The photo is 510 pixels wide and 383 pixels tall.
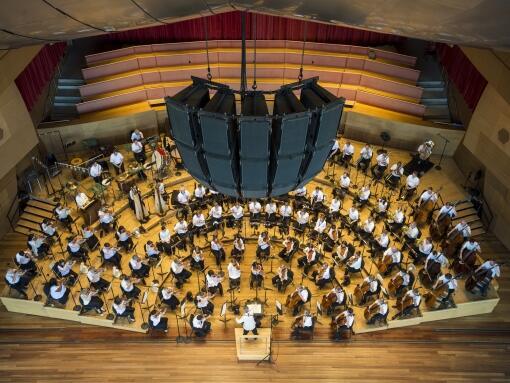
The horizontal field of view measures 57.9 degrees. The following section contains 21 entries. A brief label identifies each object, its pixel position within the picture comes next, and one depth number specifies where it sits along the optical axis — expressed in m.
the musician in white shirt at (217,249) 10.26
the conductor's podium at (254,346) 8.94
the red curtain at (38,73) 11.29
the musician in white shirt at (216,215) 10.76
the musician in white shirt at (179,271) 9.77
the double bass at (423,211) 10.98
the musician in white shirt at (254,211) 11.04
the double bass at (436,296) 9.41
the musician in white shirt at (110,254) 9.86
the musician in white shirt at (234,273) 9.70
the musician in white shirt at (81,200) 10.77
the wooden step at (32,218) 11.20
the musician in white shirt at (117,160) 11.55
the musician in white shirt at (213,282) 9.48
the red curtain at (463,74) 11.43
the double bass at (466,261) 9.92
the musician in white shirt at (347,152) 11.85
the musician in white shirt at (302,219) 10.80
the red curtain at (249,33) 13.41
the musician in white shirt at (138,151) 11.84
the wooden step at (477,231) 11.34
